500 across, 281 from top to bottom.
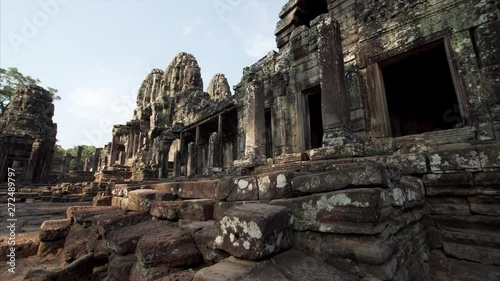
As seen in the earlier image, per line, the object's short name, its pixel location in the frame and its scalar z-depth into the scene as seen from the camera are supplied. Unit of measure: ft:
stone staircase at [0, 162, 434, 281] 4.80
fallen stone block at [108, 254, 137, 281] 6.70
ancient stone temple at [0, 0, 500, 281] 5.14
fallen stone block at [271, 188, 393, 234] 4.87
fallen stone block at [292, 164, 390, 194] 5.43
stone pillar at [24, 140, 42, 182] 56.18
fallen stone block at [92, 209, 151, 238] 9.21
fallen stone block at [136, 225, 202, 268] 6.14
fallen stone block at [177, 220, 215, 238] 7.45
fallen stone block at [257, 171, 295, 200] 6.97
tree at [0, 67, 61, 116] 95.76
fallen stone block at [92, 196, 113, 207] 15.69
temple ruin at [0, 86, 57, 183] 57.06
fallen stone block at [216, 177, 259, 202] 7.93
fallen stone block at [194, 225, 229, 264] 6.13
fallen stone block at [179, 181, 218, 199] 9.66
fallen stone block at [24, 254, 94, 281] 7.33
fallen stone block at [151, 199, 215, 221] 8.68
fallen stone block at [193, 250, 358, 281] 4.39
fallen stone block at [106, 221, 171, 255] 7.60
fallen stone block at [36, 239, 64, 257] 10.70
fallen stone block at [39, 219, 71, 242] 10.88
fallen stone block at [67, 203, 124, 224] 11.68
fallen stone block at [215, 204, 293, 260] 4.87
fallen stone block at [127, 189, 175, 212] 10.69
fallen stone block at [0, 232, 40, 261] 10.25
